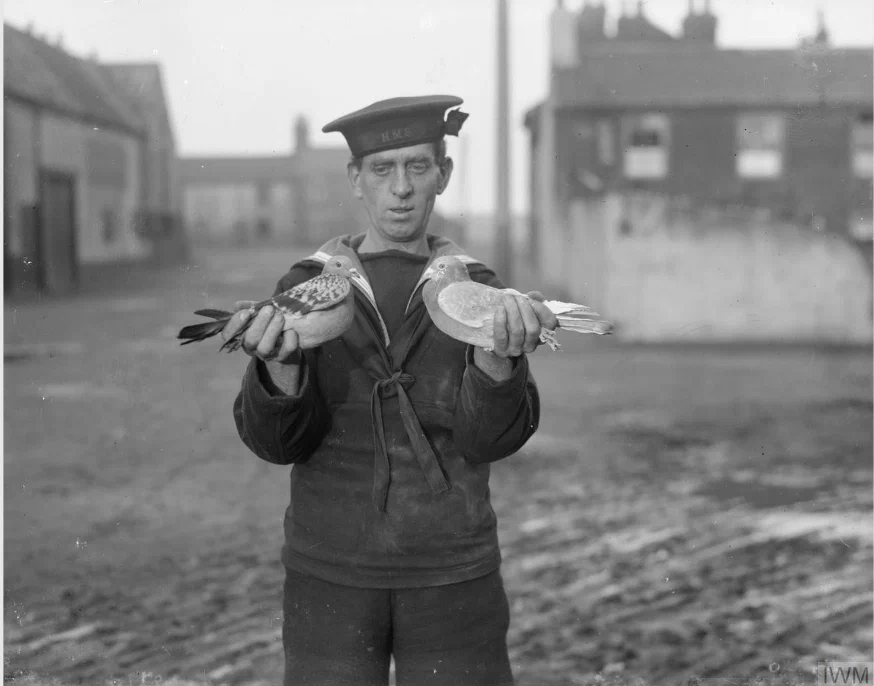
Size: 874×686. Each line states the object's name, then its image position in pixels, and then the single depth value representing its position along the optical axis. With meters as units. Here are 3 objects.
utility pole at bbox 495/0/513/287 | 6.10
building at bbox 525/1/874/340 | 7.69
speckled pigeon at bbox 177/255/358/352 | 2.25
